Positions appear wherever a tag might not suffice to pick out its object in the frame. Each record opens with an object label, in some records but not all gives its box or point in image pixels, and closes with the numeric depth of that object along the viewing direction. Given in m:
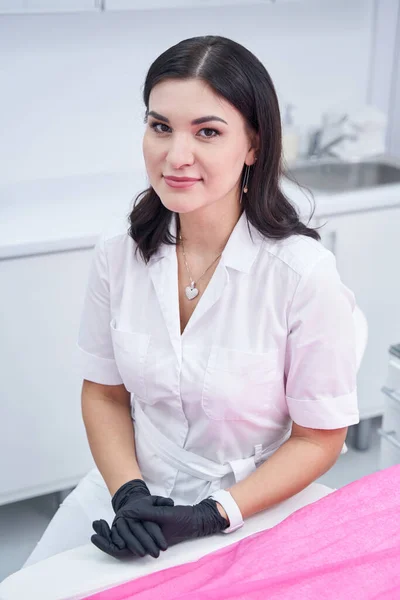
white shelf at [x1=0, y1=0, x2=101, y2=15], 2.14
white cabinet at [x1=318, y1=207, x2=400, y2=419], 2.49
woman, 1.31
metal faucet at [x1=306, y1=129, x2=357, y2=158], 2.89
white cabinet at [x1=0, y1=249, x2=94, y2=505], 2.19
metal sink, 2.89
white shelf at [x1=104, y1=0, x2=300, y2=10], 2.24
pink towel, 1.06
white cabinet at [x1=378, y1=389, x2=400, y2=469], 1.69
